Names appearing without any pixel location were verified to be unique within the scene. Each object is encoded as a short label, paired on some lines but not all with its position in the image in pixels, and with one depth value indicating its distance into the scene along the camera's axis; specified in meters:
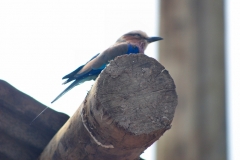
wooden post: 12.86
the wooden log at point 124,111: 7.40
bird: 11.96
